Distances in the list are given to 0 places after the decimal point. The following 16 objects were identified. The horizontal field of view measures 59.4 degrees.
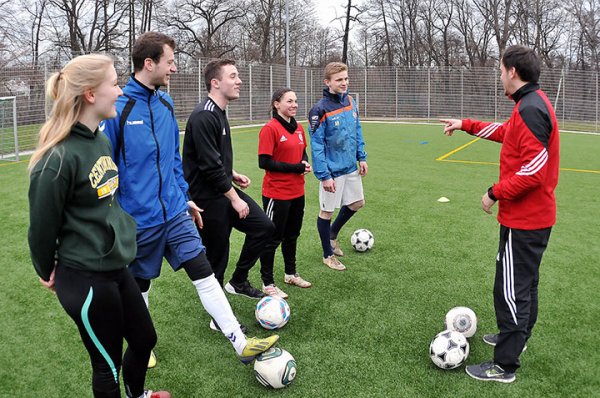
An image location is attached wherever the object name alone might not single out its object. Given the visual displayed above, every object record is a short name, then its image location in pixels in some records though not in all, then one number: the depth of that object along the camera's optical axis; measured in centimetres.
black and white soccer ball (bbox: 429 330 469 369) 340
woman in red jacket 454
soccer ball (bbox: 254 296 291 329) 397
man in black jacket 363
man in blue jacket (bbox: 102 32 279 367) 294
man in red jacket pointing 302
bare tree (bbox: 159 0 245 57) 3738
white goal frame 1249
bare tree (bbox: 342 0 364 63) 4181
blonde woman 214
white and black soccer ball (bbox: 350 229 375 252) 595
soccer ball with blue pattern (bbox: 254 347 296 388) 315
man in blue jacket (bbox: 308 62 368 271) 521
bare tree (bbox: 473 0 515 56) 4069
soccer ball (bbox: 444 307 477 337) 385
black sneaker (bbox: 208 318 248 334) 399
